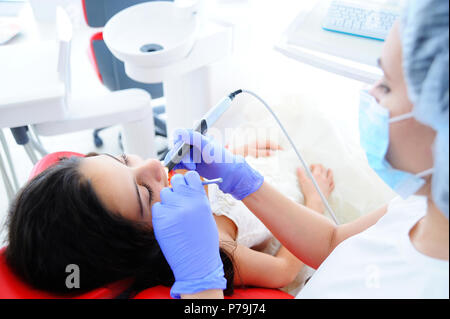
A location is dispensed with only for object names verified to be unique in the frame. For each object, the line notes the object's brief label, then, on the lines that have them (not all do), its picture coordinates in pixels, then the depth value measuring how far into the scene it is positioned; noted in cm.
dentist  58
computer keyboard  129
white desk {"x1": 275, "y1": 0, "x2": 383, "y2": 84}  125
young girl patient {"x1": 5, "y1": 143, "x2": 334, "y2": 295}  85
